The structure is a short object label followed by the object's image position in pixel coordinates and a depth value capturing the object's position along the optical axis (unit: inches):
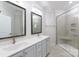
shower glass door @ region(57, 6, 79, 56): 116.5
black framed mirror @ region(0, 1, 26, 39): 66.1
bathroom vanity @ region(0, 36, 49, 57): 49.6
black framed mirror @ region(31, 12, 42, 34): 121.1
